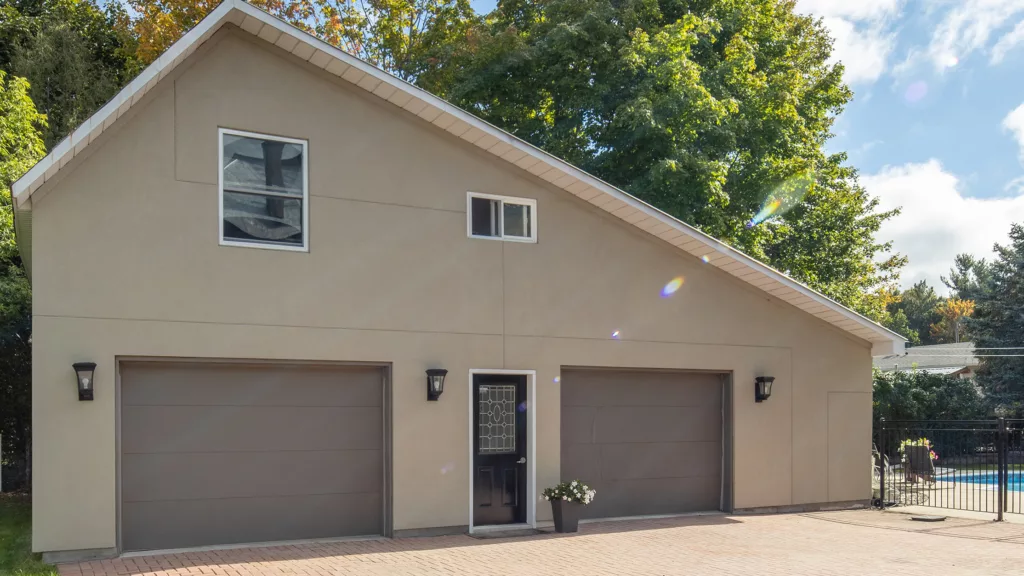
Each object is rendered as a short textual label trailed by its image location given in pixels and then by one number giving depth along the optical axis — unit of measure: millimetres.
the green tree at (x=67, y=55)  23953
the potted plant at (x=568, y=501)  11602
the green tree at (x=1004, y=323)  30641
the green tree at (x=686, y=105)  19703
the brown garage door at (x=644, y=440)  12773
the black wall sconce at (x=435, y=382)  11273
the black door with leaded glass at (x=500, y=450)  11875
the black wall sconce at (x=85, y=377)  9328
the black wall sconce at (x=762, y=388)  13859
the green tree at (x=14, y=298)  15461
